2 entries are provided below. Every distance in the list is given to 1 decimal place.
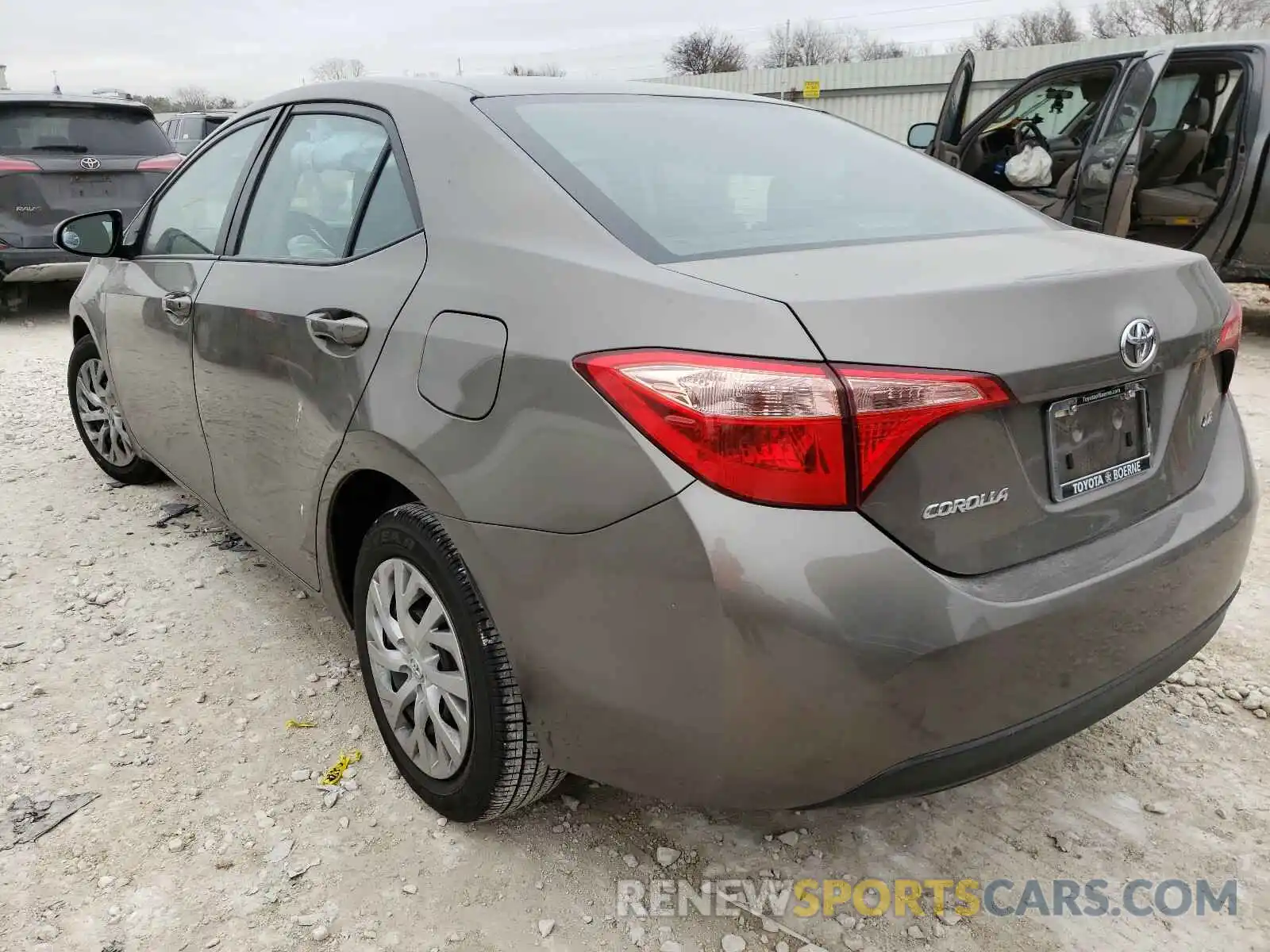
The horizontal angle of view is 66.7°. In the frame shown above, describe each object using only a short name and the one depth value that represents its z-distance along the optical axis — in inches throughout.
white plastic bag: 257.0
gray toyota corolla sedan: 57.1
